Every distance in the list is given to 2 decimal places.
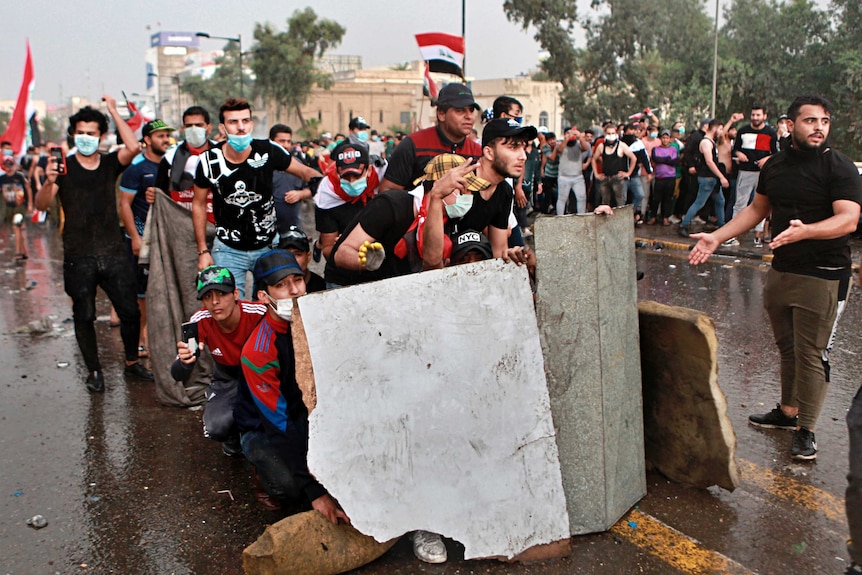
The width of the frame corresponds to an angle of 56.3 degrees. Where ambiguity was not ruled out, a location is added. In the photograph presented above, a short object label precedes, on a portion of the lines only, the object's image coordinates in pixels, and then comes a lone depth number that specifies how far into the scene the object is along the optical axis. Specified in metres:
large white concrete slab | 3.05
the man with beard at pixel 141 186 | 6.10
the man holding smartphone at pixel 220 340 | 4.25
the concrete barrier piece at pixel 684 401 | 3.65
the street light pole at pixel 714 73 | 27.33
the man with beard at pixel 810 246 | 4.20
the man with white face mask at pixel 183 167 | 5.86
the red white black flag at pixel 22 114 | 8.73
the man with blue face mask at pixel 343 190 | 4.98
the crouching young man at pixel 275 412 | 3.56
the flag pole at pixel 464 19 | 20.38
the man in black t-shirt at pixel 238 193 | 5.02
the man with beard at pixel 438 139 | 4.95
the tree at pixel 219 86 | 85.75
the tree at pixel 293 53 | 61.81
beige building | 83.56
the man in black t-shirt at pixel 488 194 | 3.63
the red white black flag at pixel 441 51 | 14.23
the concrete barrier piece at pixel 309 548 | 3.05
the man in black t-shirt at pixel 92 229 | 5.70
